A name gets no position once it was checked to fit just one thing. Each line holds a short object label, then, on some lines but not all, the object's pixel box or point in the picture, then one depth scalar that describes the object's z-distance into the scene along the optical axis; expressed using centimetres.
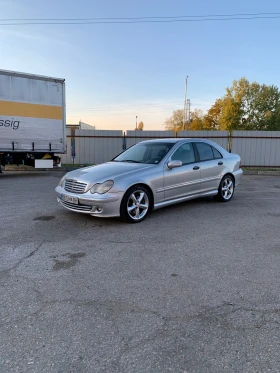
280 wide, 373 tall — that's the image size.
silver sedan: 497
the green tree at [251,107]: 3662
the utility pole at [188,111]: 6319
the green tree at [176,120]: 6588
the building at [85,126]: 2753
